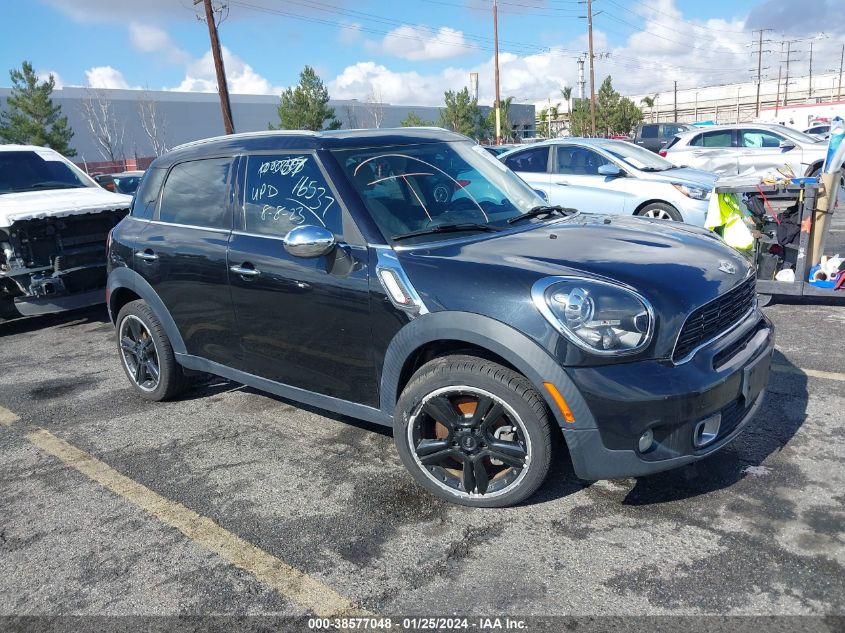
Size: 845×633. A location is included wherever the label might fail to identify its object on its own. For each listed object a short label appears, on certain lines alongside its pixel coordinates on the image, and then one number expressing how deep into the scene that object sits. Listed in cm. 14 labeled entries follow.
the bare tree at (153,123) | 5174
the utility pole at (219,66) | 2314
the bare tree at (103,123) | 4891
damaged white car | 678
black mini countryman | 273
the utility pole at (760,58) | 8688
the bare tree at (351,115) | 5691
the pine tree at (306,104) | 3956
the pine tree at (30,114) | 3681
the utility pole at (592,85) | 4759
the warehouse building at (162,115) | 4972
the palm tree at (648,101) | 7899
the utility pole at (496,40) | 4219
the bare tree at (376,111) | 5819
